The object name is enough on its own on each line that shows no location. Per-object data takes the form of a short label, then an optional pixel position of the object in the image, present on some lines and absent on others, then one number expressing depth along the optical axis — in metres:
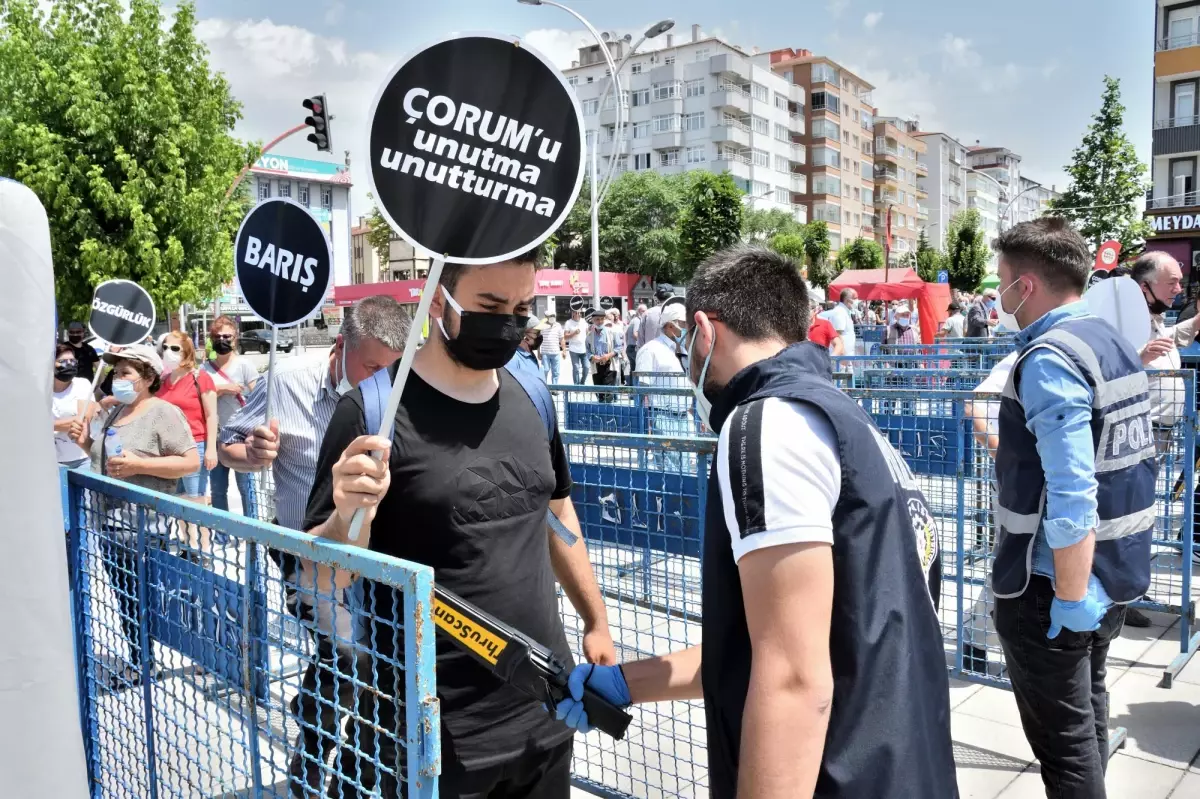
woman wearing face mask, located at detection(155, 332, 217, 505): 6.36
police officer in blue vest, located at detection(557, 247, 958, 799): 1.50
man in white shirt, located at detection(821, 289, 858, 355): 13.90
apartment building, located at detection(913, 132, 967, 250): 118.50
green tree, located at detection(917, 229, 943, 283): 86.31
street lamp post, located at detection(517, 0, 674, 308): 23.64
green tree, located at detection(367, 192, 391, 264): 73.88
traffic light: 19.02
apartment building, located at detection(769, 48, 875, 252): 85.31
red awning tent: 20.16
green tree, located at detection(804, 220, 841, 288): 70.75
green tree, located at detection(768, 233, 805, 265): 64.37
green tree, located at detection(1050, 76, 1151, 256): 33.44
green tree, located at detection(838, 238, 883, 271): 76.94
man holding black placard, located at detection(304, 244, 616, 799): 2.18
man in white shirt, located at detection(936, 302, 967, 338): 20.43
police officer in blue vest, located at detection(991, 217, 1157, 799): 2.87
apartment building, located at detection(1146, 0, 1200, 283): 41.06
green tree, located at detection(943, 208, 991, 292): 68.00
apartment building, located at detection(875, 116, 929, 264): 99.44
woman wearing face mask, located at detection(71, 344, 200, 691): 5.19
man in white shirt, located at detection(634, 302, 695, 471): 8.90
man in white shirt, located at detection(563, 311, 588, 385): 18.61
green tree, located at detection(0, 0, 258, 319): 19.42
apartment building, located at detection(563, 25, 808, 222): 74.44
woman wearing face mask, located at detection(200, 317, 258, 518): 7.38
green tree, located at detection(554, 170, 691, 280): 60.94
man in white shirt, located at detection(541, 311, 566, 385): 17.27
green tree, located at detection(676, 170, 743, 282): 52.12
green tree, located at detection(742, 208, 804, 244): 68.25
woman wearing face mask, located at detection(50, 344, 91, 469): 7.13
